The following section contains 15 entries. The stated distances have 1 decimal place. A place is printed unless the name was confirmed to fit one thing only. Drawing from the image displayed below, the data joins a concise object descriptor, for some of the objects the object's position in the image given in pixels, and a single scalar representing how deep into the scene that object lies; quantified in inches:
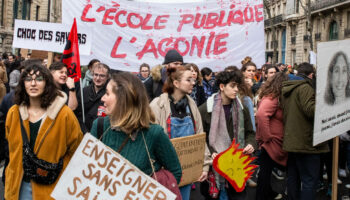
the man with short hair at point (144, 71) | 351.6
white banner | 255.9
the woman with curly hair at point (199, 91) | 276.2
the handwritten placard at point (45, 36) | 245.4
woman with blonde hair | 103.7
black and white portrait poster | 155.9
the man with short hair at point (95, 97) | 191.9
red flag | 199.9
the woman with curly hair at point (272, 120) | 189.0
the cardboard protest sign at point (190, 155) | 136.5
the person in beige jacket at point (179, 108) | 144.9
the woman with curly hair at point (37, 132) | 126.3
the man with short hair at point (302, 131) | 172.1
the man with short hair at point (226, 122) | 171.5
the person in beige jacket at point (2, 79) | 253.2
